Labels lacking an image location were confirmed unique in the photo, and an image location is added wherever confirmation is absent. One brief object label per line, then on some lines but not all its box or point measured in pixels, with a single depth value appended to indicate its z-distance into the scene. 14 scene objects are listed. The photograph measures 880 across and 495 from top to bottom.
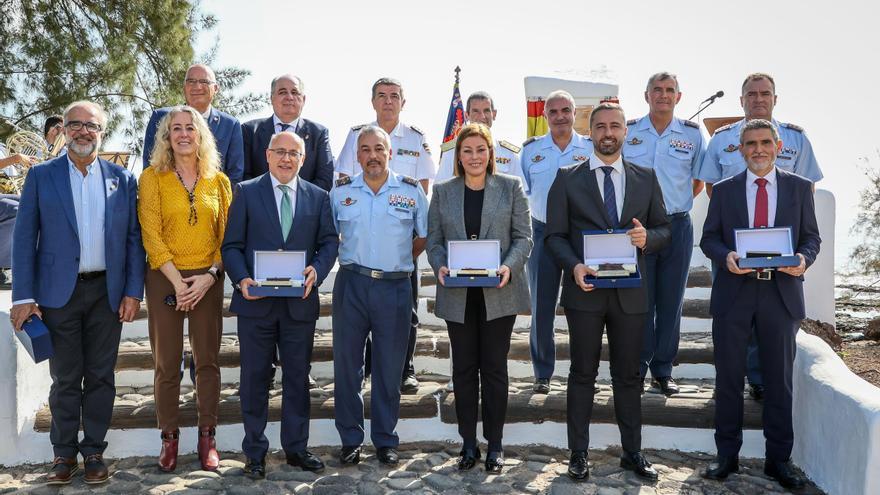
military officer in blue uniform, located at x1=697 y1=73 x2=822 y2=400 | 4.91
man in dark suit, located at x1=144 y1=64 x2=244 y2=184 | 4.74
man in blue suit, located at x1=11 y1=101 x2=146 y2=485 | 3.91
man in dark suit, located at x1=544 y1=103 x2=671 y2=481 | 3.99
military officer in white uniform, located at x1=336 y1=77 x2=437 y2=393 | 5.15
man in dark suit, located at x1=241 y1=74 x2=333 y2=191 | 4.94
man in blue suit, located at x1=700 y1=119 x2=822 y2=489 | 3.91
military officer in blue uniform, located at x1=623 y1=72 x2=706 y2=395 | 4.83
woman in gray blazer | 4.07
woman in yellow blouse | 4.04
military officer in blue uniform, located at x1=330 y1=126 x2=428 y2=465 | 4.20
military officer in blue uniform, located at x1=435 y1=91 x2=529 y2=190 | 5.16
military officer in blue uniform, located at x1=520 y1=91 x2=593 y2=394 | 4.89
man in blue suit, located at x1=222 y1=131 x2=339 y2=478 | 4.07
